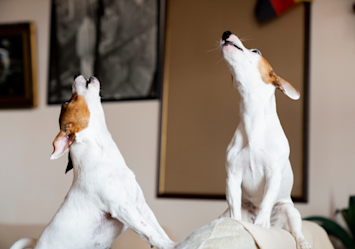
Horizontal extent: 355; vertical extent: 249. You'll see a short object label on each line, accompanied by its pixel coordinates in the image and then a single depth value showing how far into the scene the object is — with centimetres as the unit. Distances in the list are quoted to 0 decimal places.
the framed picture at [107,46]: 246
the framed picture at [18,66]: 277
